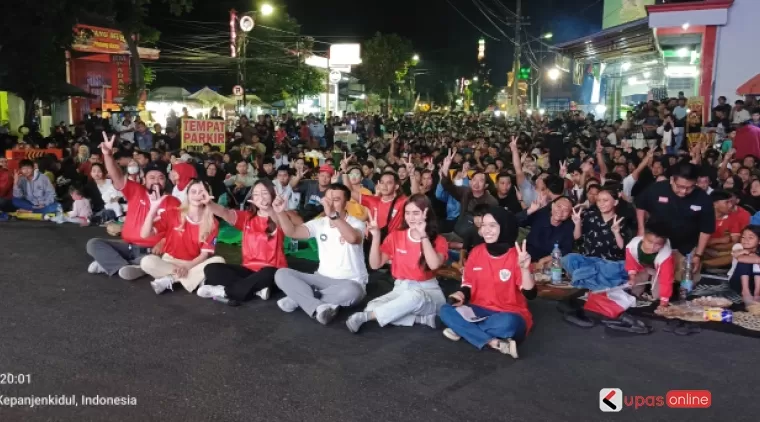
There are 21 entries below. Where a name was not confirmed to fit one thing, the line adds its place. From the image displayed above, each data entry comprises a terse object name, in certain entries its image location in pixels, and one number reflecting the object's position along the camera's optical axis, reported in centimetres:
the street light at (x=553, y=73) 5209
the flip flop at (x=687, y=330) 570
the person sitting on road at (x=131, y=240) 699
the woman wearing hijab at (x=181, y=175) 948
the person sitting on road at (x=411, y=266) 550
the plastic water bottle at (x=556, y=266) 726
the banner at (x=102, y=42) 2698
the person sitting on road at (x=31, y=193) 1123
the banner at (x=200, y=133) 1311
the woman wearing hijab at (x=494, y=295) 513
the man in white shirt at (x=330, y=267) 586
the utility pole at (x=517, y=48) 3091
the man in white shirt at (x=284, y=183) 993
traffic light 3473
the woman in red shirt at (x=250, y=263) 633
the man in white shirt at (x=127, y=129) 1723
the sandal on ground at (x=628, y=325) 571
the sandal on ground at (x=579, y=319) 590
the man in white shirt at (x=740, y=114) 1455
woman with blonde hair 665
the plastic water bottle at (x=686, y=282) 664
